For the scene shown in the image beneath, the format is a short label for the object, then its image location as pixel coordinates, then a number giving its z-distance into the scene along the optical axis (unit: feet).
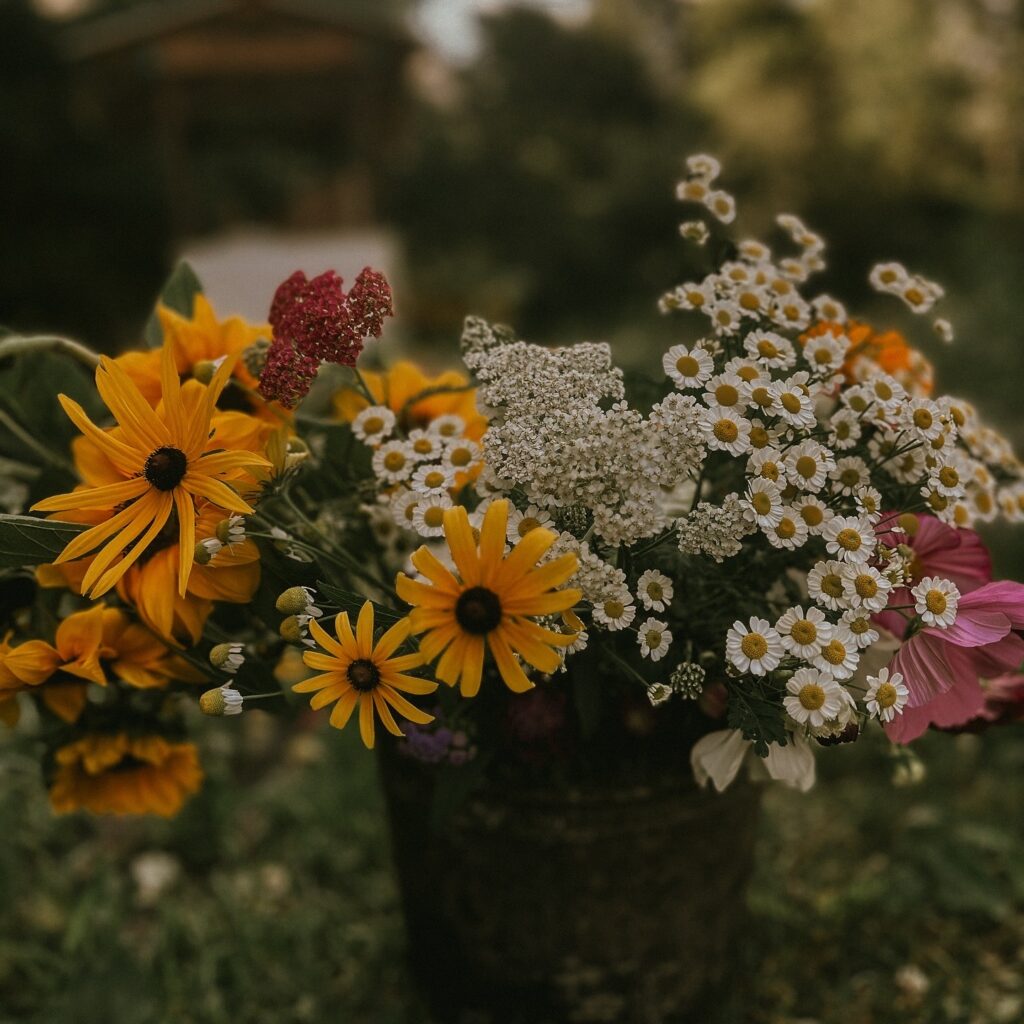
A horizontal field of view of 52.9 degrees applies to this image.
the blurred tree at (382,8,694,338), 33.30
